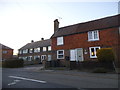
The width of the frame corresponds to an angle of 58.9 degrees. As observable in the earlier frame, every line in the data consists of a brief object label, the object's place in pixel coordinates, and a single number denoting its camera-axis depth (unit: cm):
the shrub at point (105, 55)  1366
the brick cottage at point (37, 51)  3612
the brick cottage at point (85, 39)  1705
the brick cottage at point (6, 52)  4888
